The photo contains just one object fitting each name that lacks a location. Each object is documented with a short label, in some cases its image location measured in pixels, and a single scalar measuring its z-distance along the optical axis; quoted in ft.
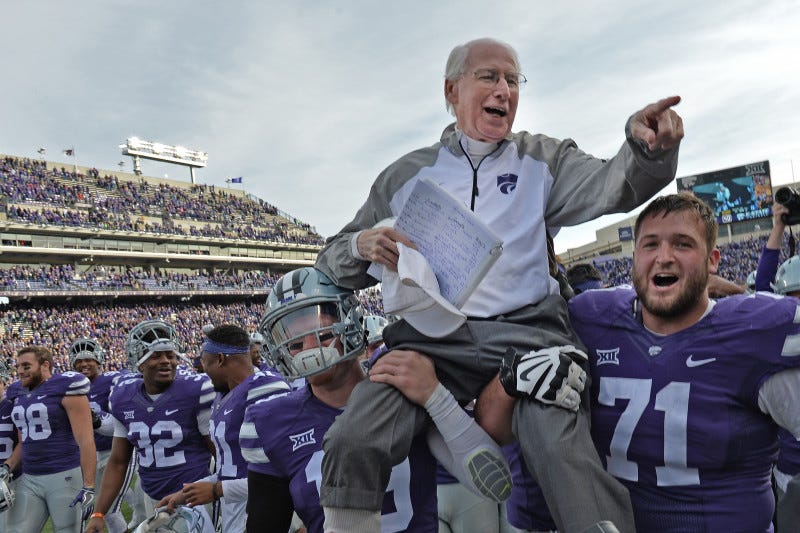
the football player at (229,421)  13.05
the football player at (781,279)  10.68
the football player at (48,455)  20.68
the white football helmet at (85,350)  28.32
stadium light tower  163.02
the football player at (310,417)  7.80
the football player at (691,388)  6.30
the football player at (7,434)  21.26
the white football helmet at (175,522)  10.00
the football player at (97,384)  25.55
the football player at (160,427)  16.72
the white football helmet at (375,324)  22.15
